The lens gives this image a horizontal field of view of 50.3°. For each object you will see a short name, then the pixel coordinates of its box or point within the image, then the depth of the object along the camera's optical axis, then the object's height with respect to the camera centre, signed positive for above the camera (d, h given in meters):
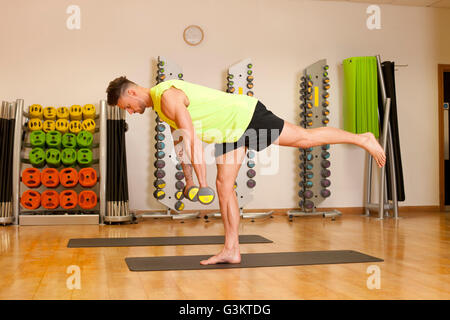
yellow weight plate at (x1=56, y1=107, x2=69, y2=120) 4.99 +0.57
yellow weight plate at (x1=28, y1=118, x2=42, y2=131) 4.94 +0.44
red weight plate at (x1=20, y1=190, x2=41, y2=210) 4.78 -0.32
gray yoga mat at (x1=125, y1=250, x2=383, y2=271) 2.53 -0.53
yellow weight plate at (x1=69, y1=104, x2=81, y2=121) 5.00 +0.59
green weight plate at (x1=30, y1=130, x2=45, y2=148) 4.84 +0.29
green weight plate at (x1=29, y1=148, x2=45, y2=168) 4.80 +0.12
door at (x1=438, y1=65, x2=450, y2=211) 6.27 +0.36
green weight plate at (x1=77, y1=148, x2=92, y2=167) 4.87 +0.11
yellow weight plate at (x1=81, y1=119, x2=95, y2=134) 5.00 +0.44
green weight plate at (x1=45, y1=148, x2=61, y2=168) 4.82 +0.11
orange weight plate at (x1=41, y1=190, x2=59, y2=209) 4.81 -0.32
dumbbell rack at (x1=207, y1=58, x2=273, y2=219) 5.35 +0.09
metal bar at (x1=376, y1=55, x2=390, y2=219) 5.29 +0.52
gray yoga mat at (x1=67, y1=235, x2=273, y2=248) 3.41 -0.55
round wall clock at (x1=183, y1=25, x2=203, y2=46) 5.70 +1.57
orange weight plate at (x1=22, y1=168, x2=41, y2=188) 4.77 -0.09
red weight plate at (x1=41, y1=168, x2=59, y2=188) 4.78 -0.09
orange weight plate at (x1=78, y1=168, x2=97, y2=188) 4.83 -0.10
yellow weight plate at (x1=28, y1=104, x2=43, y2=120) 4.98 +0.60
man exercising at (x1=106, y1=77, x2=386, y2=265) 2.46 +0.20
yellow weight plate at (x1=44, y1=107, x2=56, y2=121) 5.02 +0.57
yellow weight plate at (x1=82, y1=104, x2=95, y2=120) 5.00 +0.60
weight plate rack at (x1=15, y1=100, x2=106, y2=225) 4.79 +0.07
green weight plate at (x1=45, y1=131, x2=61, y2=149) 4.86 +0.29
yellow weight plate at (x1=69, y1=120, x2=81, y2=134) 4.96 +0.42
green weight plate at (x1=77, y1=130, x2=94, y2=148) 4.88 +0.29
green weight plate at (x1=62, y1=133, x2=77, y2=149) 4.89 +0.28
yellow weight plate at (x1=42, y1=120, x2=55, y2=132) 4.94 +0.43
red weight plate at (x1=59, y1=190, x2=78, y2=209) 4.84 -0.32
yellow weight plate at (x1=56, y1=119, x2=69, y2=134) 4.93 +0.44
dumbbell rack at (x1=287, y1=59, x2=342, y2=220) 5.48 +0.15
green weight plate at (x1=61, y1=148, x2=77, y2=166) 4.85 +0.12
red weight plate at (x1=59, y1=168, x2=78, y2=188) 4.80 -0.10
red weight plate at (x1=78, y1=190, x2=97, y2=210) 4.86 -0.32
